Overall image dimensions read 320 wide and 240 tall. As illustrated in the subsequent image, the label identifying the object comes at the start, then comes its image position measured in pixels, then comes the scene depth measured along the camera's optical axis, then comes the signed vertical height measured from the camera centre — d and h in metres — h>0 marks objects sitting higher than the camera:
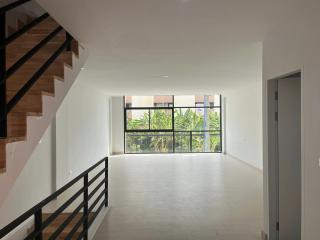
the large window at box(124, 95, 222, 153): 12.48 -0.08
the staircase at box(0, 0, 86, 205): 1.89 +0.29
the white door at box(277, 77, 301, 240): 3.30 -0.37
